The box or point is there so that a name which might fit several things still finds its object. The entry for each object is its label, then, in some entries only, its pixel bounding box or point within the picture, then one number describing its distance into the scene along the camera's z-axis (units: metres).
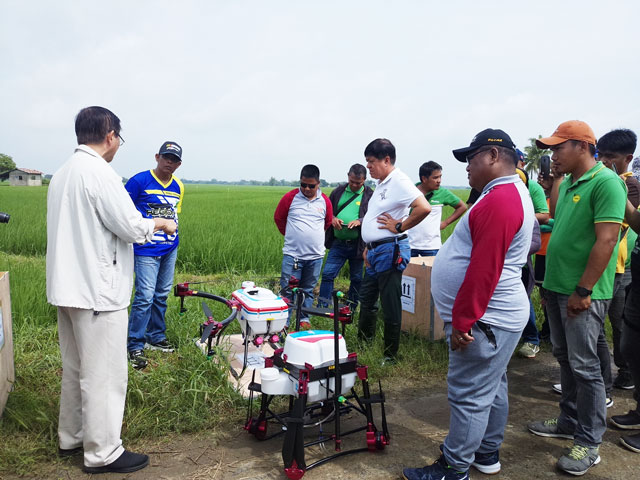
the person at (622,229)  3.34
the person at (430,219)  5.37
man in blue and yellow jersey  3.95
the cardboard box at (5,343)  2.99
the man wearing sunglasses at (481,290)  2.09
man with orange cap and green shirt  2.52
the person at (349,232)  5.26
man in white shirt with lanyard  3.77
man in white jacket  2.34
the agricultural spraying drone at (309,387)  2.43
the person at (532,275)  4.23
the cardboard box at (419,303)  4.72
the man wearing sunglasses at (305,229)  4.91
